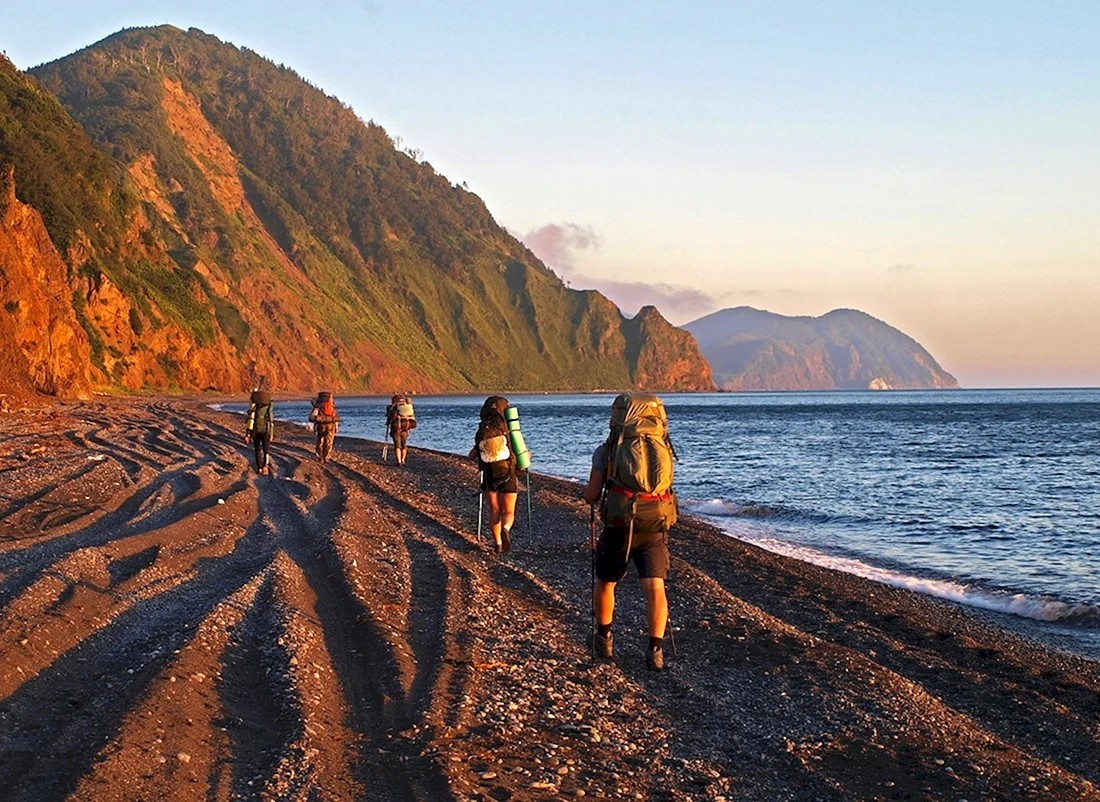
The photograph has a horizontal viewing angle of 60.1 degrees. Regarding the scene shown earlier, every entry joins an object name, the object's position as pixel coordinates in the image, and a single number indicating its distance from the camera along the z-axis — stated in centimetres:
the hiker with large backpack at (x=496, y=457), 1269
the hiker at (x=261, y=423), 2088
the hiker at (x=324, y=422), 2534
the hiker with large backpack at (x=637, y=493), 736
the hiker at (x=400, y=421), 2567
